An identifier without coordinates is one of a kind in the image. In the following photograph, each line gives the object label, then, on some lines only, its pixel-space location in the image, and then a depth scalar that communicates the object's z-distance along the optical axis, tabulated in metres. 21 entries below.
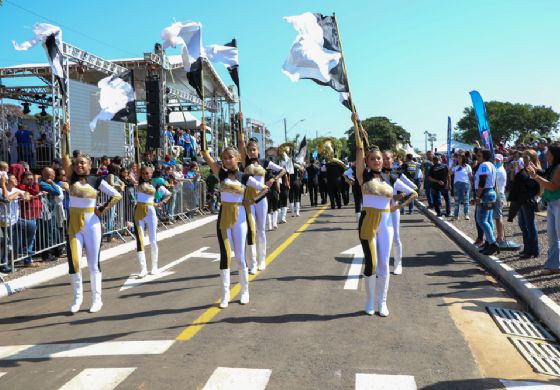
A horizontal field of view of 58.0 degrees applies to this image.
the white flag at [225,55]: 9.91
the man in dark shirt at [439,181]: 17.05
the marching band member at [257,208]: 9.58
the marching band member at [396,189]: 7.45
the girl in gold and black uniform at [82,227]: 7.05
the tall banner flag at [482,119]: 10.75
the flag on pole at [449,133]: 20.20
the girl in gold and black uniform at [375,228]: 6.41
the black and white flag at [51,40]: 8.80
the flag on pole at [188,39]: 8.69
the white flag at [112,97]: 9.91
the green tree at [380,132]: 106.26
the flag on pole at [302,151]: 21.88
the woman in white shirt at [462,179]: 15.63
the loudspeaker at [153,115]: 22.72
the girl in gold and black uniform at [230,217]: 6.92
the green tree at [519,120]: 91.25
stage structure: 19.02
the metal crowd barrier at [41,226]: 9.91
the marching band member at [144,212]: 9.22
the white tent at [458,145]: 32.81
